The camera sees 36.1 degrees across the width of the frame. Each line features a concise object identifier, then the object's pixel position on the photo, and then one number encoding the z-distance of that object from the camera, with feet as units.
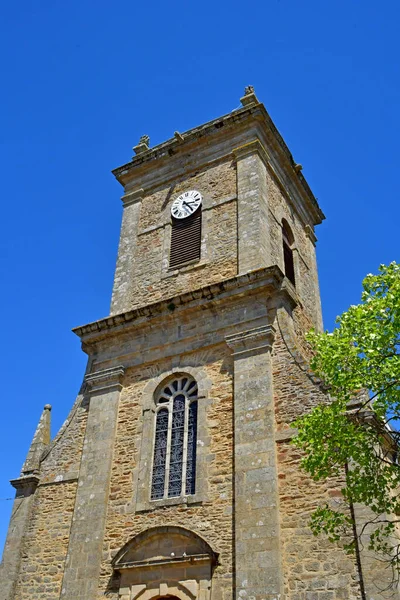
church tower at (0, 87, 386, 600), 34.45
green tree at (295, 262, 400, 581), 26.50
